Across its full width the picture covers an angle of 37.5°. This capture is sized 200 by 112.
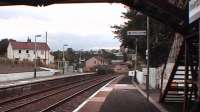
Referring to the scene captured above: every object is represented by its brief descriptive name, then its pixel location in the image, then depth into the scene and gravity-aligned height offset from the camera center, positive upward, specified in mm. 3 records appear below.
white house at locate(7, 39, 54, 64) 88055 +2749
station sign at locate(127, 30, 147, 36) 15123 +1284
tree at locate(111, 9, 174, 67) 27188 +2064
